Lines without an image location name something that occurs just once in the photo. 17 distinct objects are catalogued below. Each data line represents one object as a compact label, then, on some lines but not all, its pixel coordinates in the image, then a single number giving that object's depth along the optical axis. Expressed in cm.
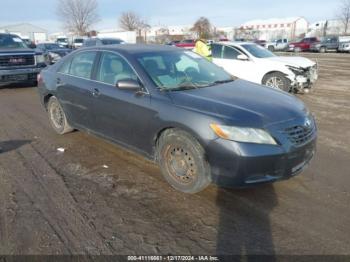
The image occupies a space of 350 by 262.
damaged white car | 927
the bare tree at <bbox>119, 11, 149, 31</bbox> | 6794
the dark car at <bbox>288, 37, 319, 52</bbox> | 3865
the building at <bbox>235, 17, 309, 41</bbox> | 6300
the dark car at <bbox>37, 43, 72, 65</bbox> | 1603
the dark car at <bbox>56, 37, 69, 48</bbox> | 4663
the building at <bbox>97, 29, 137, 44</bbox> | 4994
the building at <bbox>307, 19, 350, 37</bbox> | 5851
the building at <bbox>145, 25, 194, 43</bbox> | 5919
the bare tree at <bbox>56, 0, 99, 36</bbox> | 4969
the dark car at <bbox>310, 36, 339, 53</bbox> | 3556
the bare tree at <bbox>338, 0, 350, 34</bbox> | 5503
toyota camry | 324
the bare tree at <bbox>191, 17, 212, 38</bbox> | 5559
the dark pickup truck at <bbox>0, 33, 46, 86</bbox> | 1085
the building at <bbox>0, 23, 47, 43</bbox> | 8191
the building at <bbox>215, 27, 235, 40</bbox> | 6521
